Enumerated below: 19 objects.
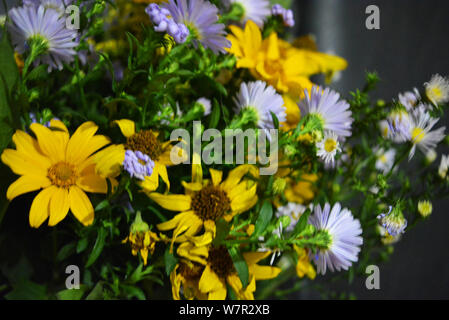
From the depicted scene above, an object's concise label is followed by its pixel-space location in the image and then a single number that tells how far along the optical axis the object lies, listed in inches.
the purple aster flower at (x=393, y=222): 21.6
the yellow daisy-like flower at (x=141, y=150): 21.0
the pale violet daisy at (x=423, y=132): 23.0
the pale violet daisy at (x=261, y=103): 22.7
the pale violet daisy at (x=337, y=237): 22.0
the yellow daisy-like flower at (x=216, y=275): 22.0
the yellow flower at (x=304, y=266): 23.5
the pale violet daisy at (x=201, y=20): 21.6
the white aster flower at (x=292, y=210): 23.9
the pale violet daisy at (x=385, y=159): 26.8
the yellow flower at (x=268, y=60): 23.7
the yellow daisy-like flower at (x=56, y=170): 20.9
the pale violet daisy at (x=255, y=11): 24.6
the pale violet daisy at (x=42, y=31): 21.8
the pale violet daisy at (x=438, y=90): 23.2
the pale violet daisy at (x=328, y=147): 22.4
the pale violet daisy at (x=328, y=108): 22.7
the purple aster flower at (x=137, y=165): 20.2
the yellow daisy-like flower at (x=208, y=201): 21.6
